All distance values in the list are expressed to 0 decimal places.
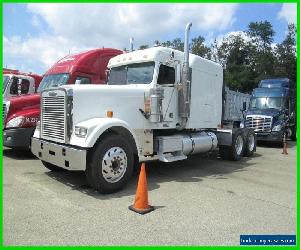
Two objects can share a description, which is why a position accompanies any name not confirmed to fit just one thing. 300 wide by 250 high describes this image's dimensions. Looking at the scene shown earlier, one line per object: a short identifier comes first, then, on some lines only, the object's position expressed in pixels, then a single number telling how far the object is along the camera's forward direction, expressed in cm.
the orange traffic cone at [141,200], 400
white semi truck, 467
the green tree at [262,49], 3671
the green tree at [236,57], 3771
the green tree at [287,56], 3466
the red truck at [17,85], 860
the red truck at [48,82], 693
